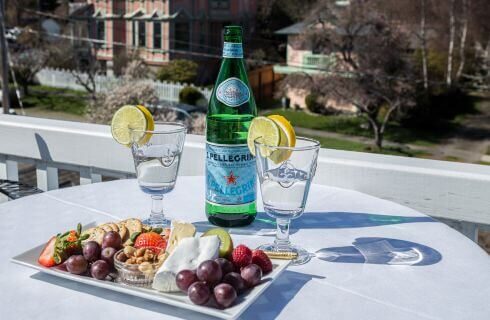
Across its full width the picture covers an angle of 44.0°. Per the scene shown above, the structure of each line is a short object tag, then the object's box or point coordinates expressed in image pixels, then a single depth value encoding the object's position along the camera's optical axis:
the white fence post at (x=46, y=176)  1.93
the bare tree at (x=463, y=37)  17.19
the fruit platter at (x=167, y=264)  0.79
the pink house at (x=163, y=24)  21.17
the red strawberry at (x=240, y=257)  0.87
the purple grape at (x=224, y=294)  0.78
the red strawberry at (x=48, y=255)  0.93
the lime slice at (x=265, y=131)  1.00
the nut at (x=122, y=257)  0.88
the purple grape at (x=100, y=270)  0.87
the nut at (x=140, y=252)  0.88
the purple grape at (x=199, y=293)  0.78
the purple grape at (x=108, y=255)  0.89
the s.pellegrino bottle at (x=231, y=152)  1.15
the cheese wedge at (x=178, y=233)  0.89
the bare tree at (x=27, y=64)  20.03
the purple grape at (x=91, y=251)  0.90
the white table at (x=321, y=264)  0.84
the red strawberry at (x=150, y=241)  0.91
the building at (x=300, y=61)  16.83
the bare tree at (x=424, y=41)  16.24
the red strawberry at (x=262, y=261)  0.89
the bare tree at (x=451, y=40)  16.89
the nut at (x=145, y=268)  0.85
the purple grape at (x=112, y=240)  0.91
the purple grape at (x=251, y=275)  0.84
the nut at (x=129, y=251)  0.88
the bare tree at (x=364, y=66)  15.02
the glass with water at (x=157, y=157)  1.10
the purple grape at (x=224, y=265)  0.81
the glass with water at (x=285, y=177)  0.96
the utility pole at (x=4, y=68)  9.38
